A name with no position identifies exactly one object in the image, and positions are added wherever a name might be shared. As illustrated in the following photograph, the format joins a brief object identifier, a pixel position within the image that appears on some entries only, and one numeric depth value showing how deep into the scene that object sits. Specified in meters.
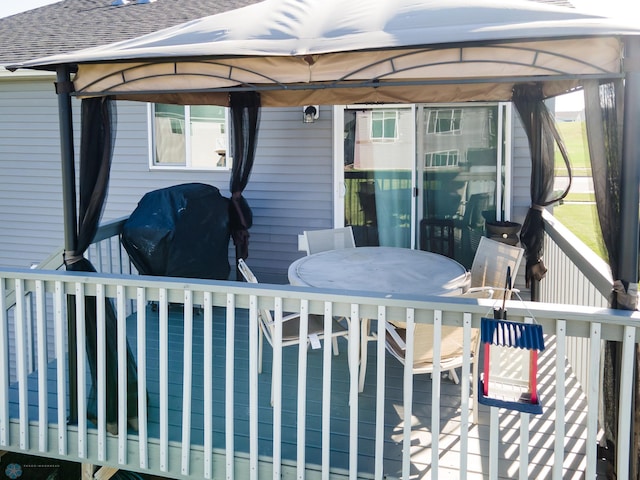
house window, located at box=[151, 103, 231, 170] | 7.13
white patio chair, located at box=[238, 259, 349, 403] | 3.63
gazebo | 2.50
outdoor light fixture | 6.46
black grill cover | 5.18
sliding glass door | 6.19
